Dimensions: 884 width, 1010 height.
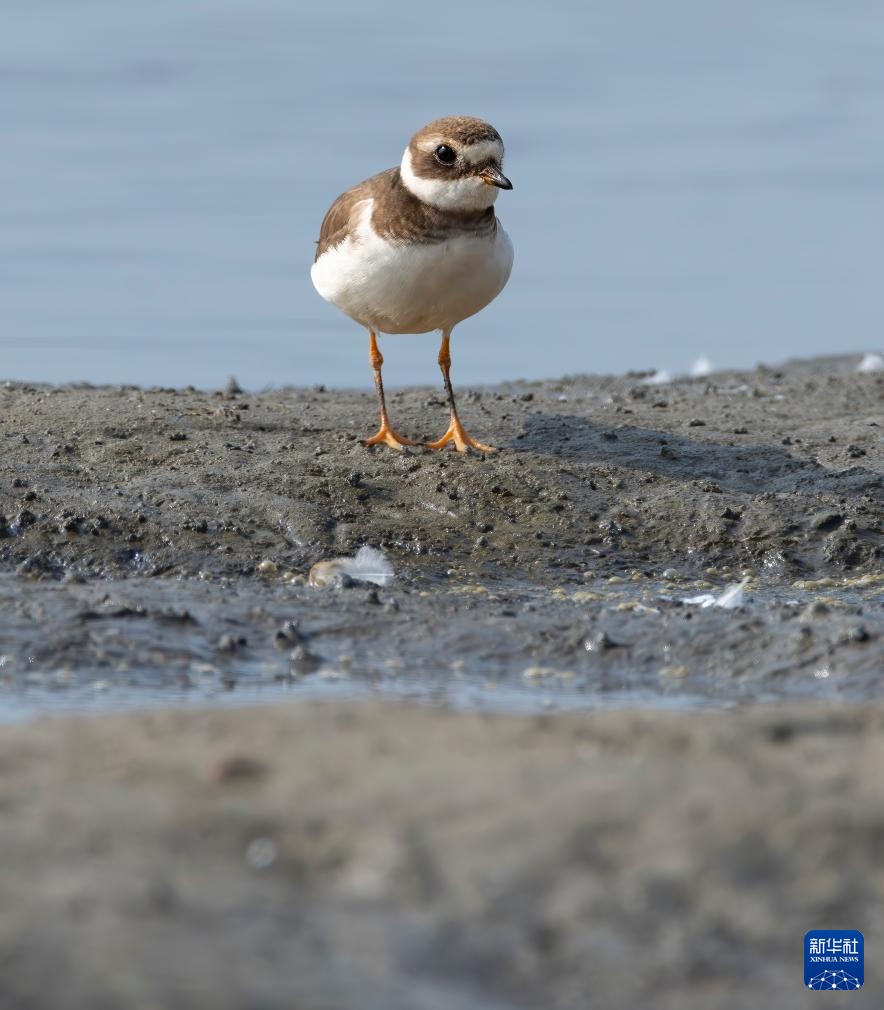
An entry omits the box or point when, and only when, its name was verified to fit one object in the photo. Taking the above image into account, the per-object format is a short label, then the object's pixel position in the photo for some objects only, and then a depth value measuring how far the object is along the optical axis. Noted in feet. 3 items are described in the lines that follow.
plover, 46.62
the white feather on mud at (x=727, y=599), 39.60
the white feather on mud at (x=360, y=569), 41.29
